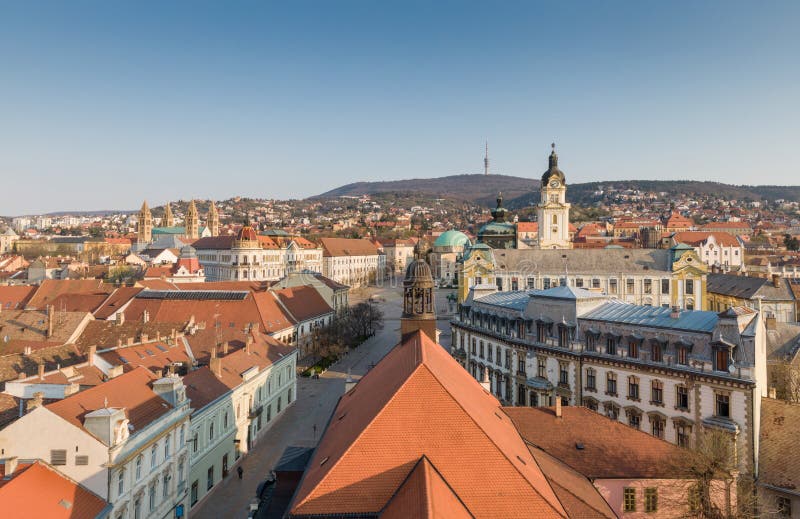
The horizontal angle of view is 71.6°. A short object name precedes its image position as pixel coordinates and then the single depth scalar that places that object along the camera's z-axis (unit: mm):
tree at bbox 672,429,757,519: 20766
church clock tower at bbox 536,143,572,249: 87062
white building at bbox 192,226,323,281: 117938
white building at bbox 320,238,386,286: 142000
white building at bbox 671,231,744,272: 128625
